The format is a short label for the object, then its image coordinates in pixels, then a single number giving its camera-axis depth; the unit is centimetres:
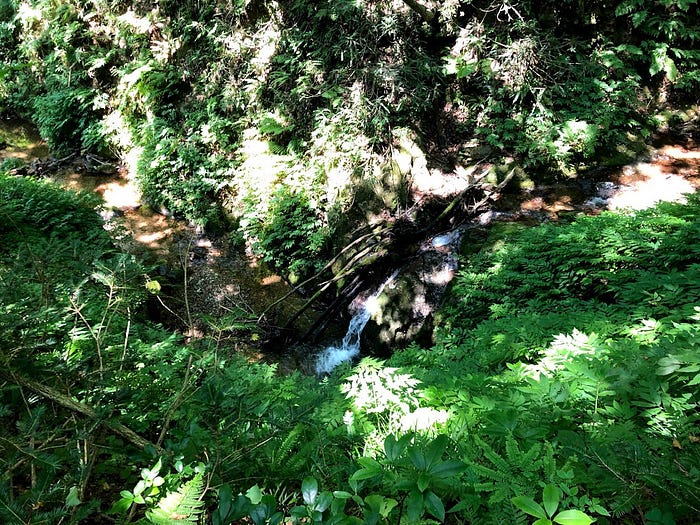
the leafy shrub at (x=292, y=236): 768
